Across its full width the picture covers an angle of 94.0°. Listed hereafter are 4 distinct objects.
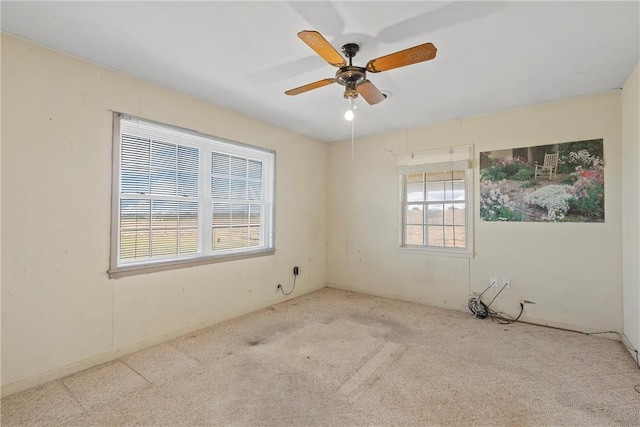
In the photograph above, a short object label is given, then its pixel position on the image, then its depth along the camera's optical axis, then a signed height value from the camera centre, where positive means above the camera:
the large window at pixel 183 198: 2.73 +0.20
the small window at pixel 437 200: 3.92 +0.28
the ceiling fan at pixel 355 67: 1.69 +1.01
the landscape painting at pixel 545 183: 3.12 +0.43
